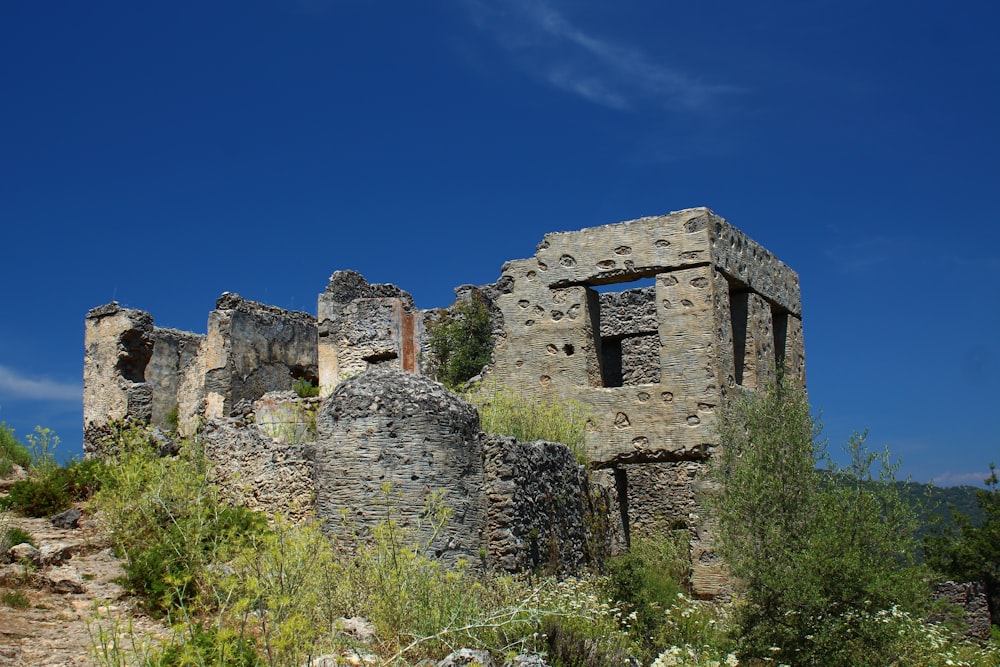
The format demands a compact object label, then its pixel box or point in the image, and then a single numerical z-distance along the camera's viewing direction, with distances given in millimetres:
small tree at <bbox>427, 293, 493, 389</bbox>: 17578
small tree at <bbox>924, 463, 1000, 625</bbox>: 23797
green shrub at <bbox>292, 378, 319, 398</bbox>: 16078
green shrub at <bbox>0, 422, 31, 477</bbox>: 12819
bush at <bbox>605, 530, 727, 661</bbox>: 9539
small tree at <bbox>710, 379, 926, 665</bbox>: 9367
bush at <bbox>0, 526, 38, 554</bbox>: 9000
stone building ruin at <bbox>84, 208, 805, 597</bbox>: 9594
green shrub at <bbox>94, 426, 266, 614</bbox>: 8625
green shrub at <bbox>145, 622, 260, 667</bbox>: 5895
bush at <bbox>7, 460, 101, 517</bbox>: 10727
